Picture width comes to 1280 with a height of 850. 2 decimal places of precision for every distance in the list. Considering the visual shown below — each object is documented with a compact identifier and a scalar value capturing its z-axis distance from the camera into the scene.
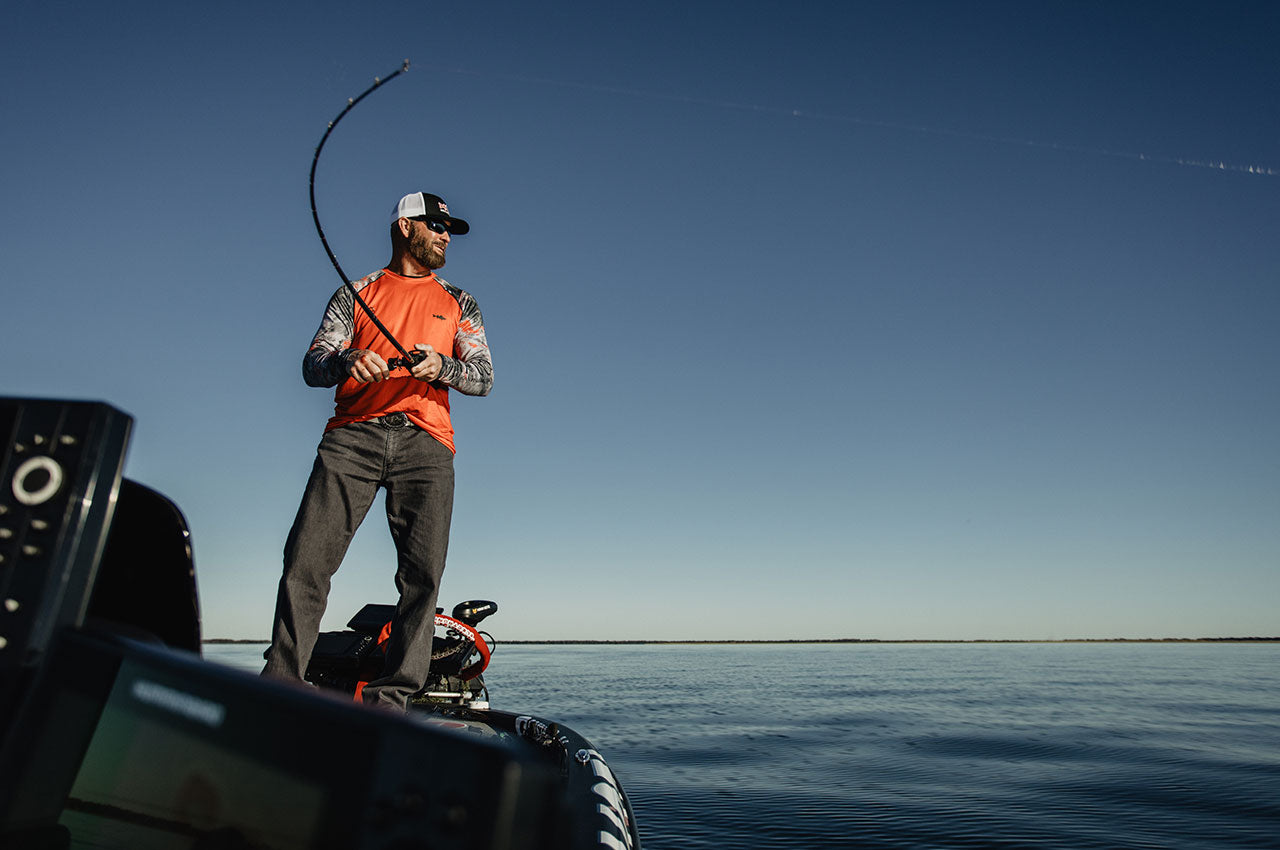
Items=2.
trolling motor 3.86
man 2.80
